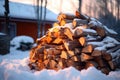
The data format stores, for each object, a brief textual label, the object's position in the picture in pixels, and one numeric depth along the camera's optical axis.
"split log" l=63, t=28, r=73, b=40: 7.14
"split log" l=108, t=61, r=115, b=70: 6.65
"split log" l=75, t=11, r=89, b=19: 8.21
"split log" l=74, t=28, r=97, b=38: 6.98
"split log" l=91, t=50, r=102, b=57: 6.61
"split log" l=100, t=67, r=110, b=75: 6.84
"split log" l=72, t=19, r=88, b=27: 7.63
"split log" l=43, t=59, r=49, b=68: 7.66
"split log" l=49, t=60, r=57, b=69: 7.44
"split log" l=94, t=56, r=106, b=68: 6.84
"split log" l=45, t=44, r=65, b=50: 7.37
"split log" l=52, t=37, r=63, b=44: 7.51
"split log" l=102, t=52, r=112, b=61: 6.65
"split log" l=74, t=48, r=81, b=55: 6.99
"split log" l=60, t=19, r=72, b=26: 8.09
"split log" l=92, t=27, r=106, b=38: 7.43
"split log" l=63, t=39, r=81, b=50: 7.04
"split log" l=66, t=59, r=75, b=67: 7.08
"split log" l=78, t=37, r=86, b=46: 6.89
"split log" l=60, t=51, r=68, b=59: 7.14
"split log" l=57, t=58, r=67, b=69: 7.23
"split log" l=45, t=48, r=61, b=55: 7.49
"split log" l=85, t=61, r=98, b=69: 6.83
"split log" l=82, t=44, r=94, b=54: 6.73
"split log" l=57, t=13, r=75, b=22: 8.20
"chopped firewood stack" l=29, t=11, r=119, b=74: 6.85
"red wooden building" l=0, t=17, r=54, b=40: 22.32
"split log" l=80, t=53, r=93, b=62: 6.83
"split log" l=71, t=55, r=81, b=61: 6.95
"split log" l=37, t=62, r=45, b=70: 7.92
